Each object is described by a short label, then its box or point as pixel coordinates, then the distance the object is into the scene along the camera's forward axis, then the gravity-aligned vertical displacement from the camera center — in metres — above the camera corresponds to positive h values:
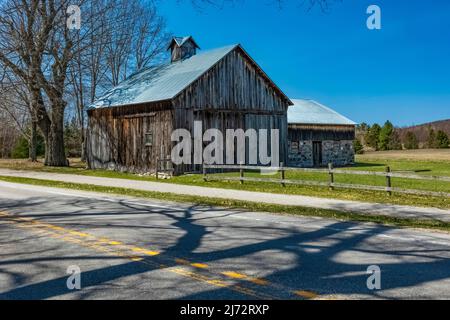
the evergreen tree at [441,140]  83.44 +2.34
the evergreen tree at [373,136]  84.50 +3.35
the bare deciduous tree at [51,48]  29.73 +7.35
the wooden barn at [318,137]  41.31 +1.63
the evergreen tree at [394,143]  84.61 +2.02
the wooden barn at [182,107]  28.05 +3.23
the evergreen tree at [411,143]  84.94 +1.98
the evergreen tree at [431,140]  84.50 +2.52
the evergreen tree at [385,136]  83.31 +3.29
